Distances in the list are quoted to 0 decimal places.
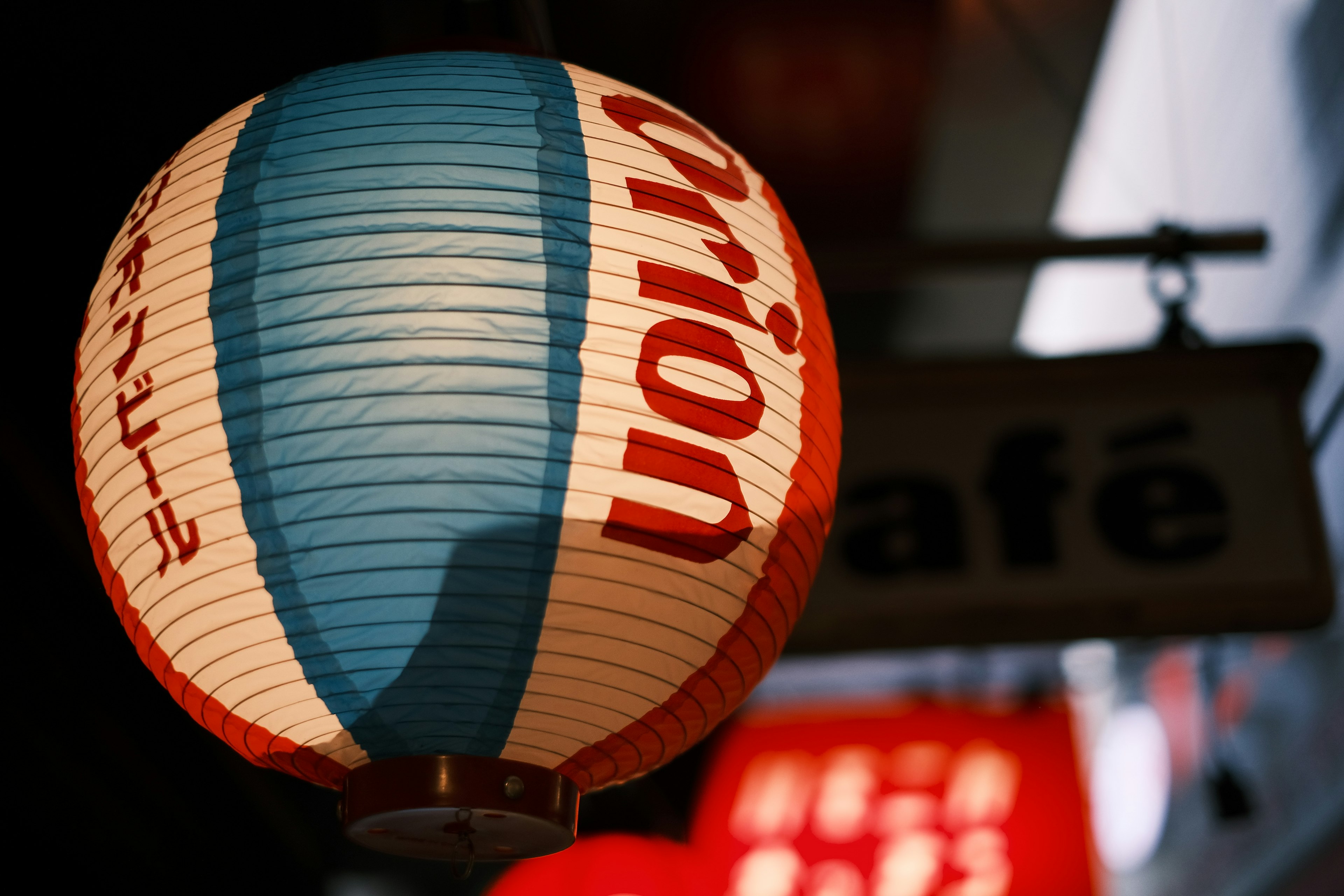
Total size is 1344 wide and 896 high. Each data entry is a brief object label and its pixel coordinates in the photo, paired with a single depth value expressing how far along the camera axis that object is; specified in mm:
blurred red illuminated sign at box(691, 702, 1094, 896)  3922
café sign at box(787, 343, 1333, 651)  2102
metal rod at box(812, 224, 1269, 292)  2510
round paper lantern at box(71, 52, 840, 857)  907
